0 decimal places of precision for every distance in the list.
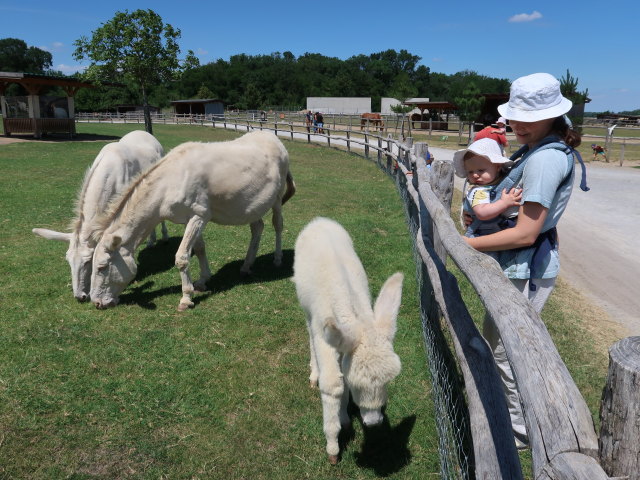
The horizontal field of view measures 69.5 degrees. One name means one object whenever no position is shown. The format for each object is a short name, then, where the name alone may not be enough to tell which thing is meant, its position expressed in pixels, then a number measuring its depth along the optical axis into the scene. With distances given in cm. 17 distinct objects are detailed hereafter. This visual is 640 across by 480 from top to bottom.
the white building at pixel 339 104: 7000
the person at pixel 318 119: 3081
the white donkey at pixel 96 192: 536
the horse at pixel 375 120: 3418
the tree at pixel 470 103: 3588
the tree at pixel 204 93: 8044
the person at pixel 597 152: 2041
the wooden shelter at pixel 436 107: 4192
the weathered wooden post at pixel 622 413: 111
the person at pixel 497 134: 448
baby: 259
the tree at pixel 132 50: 3122
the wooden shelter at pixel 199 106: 5916
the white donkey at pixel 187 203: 522
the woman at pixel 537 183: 220
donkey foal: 271
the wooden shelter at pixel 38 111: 2558
